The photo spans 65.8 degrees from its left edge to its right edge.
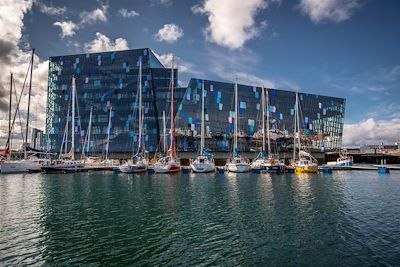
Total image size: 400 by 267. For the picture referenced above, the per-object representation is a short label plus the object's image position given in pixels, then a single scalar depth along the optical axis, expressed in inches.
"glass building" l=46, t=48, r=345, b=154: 4367.6
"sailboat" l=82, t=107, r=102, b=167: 3526.1
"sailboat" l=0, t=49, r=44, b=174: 2908.5
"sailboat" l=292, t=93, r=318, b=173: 2851.9
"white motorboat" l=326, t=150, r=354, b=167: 3661.7
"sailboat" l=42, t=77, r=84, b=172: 2987.2
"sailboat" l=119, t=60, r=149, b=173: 2839.6
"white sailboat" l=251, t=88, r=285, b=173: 2854.3
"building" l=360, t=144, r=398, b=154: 6240.2
